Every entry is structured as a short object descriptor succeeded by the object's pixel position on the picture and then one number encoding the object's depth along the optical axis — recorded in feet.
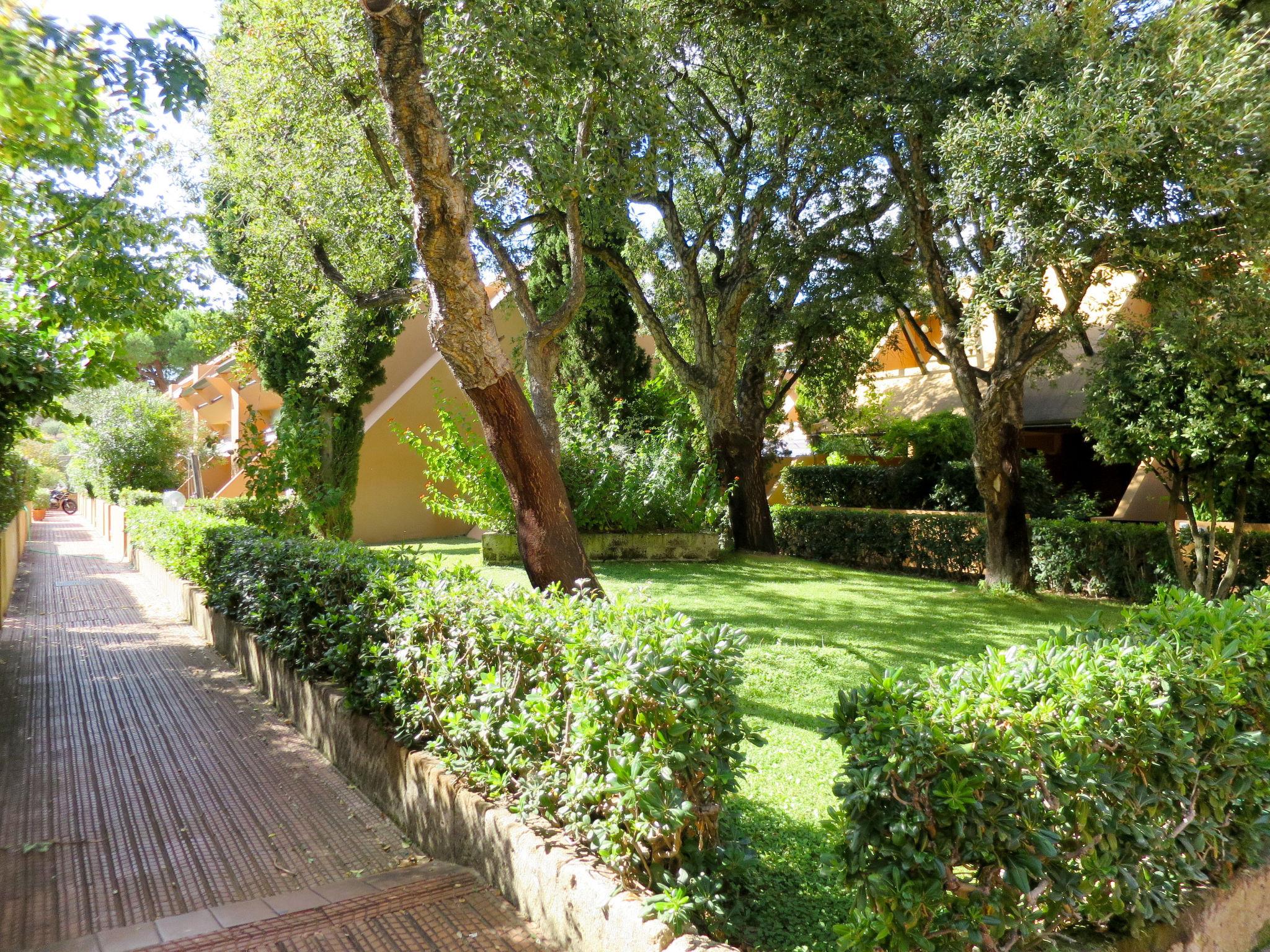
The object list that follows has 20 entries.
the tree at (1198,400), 28.66
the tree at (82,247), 17.81
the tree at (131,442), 92.02
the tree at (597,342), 57.11
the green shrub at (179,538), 36.70
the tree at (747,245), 44.47
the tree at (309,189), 36.17
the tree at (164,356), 151.64
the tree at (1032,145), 24.58
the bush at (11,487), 32.32
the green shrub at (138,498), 75.10
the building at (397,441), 73.61
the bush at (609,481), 49.55
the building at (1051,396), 58.13
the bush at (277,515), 39.01
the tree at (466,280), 20.15
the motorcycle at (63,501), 156.97
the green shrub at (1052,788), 8.77
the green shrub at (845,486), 65.77
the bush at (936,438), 63.16
